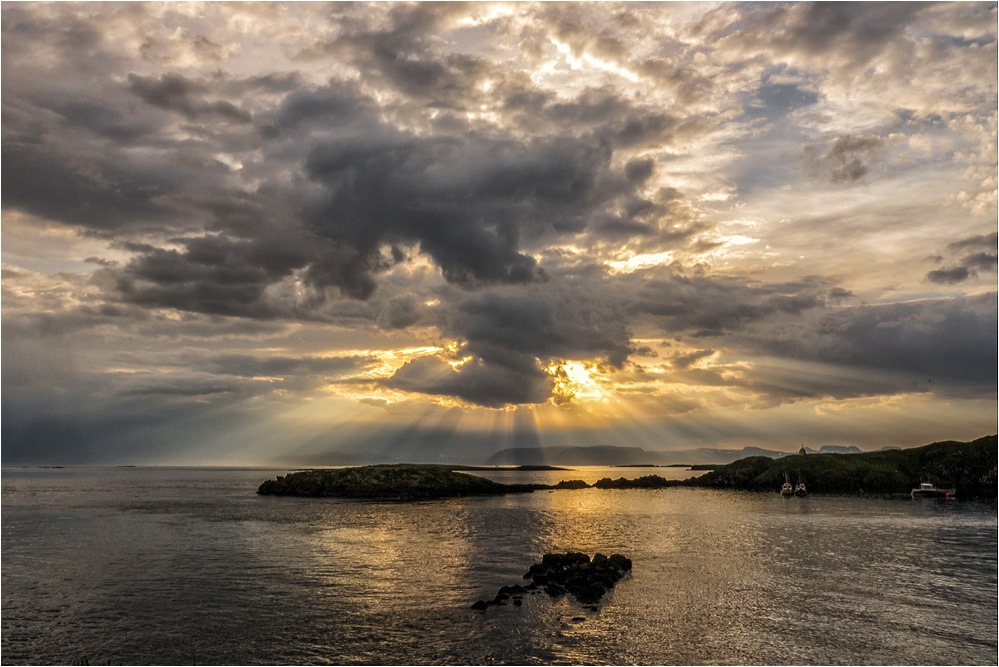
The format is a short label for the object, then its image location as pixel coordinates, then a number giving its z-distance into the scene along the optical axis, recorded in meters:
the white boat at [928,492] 136.88
